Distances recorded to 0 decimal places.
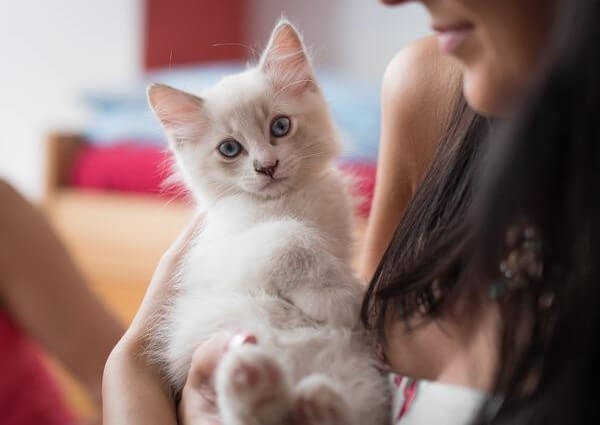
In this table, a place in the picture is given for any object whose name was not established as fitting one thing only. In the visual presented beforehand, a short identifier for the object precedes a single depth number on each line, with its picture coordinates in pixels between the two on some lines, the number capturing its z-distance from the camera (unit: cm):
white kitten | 41
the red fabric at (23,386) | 70
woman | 36
